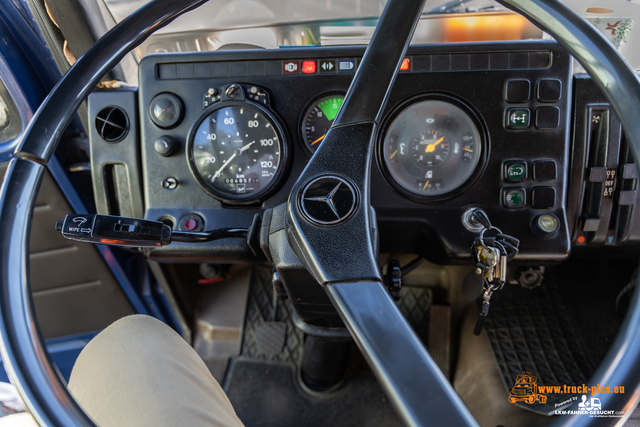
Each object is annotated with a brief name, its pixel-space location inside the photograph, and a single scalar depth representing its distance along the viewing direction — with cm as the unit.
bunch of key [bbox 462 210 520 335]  86
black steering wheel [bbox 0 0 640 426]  46
